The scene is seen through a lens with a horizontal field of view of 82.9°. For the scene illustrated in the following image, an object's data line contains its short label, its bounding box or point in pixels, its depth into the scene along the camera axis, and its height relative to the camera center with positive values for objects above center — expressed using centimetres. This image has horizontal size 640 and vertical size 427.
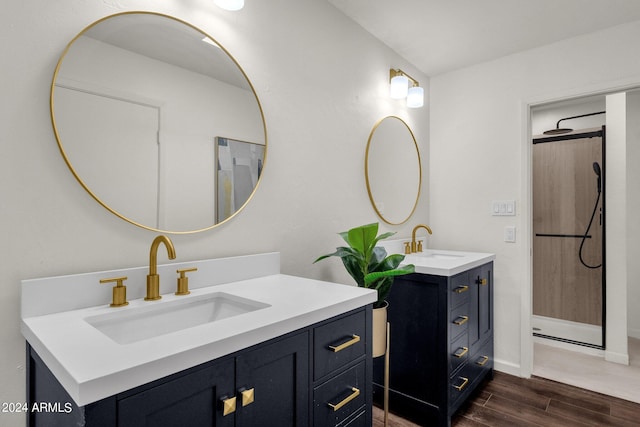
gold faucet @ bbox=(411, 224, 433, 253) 267 -22
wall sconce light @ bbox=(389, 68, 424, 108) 253 +90
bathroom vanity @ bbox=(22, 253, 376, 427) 70 -33
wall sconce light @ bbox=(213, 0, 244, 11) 146 +85
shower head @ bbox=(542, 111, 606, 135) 335 +80
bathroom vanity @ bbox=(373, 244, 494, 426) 192 -71
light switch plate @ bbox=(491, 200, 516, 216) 267 +5
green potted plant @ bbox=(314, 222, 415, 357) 166 -23
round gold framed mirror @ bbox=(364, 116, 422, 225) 243 +32
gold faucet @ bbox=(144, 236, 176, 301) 118 -21
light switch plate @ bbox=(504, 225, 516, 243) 266 -14
